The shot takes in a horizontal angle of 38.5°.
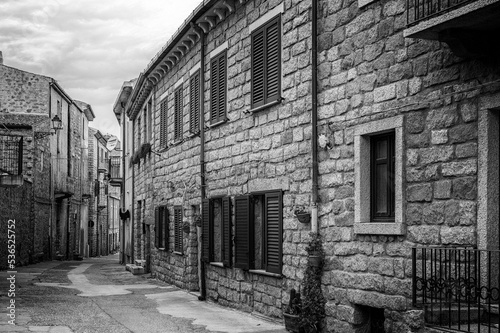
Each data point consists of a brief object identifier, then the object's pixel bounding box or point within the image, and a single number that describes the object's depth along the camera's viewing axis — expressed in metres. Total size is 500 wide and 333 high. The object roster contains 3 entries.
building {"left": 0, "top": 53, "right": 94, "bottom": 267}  28.58
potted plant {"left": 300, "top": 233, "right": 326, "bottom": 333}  10.66
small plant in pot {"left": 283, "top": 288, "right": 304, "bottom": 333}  10.92
